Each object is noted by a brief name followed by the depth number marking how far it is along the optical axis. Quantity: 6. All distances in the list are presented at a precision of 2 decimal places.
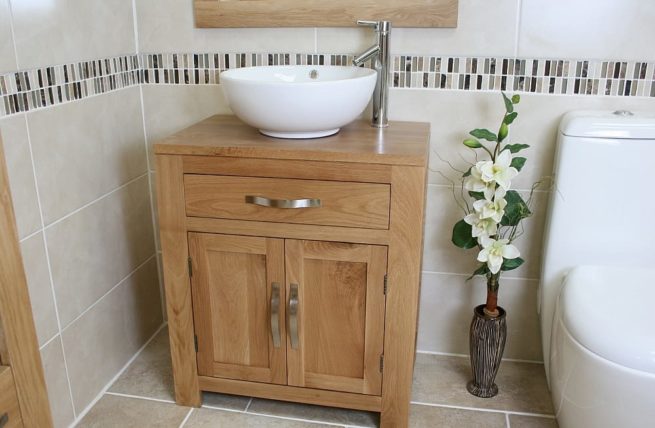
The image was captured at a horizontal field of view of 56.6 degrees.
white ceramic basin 1.38
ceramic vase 1.70
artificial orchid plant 1.53
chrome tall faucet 1.61
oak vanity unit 1.42
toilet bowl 1.26
